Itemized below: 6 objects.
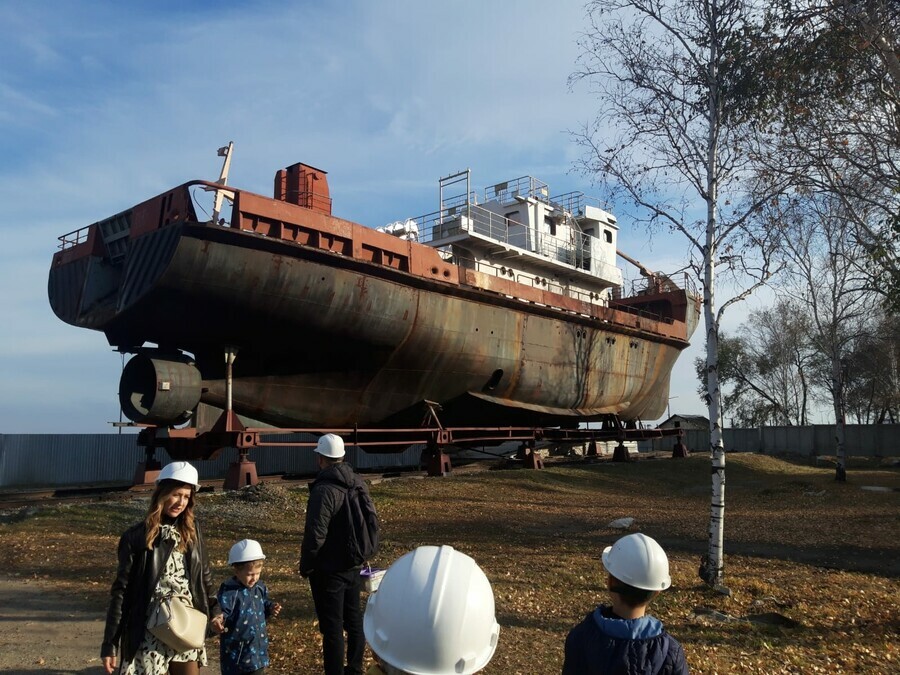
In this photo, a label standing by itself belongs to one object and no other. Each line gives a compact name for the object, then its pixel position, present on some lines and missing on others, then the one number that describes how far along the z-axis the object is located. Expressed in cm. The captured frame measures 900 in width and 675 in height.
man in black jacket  396
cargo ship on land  1230
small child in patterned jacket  355
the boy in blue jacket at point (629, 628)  214
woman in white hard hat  308
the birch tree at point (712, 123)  761
